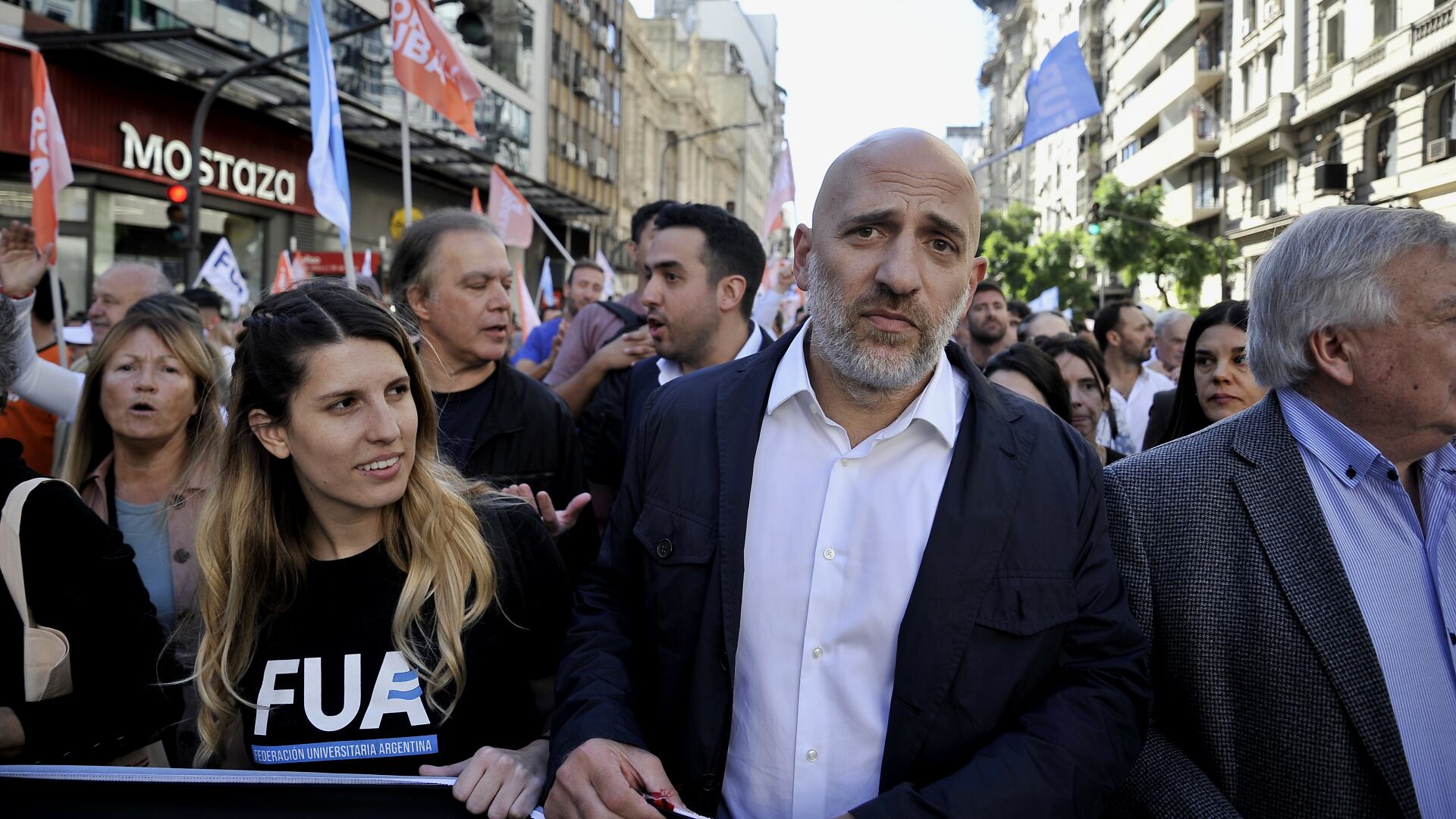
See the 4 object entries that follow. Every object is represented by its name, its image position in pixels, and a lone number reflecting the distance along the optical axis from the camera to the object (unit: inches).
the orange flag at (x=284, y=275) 420.8
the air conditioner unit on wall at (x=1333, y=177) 1124.5
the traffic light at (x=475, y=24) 348.8
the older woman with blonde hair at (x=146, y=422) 140.0
